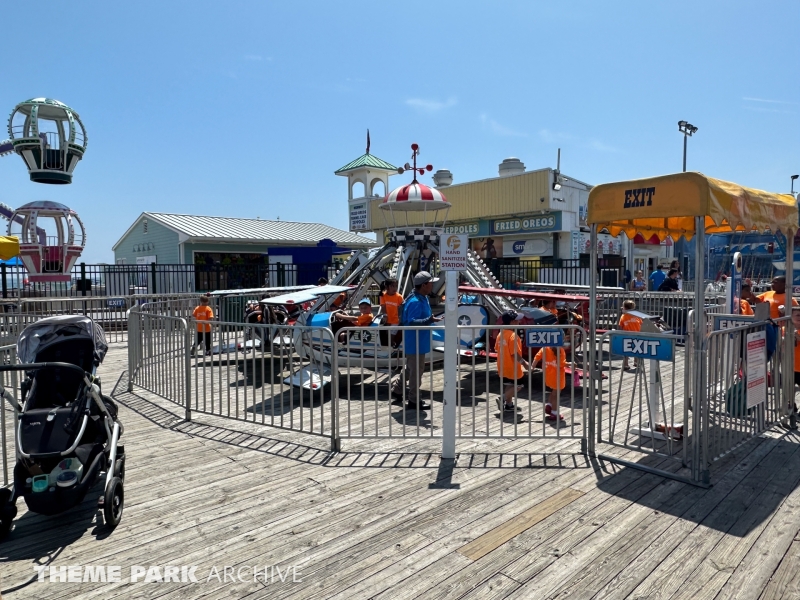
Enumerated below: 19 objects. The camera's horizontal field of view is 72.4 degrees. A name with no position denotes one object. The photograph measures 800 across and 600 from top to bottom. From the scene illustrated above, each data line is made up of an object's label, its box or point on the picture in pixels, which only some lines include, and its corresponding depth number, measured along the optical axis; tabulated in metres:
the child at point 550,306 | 8.89
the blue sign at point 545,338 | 5.59
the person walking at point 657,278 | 18.81
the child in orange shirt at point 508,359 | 6.27
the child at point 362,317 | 9.09
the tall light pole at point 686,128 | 25.34
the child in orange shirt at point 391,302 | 9.30
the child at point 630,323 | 9.41
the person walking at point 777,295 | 7.52
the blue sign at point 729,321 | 6.57
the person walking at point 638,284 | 19.89
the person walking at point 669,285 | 17.36
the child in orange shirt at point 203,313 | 11.57
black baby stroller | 3.82
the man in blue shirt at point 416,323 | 7.04
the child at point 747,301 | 9.44
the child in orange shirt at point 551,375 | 6.68
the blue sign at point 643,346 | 4.83
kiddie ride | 11.17
